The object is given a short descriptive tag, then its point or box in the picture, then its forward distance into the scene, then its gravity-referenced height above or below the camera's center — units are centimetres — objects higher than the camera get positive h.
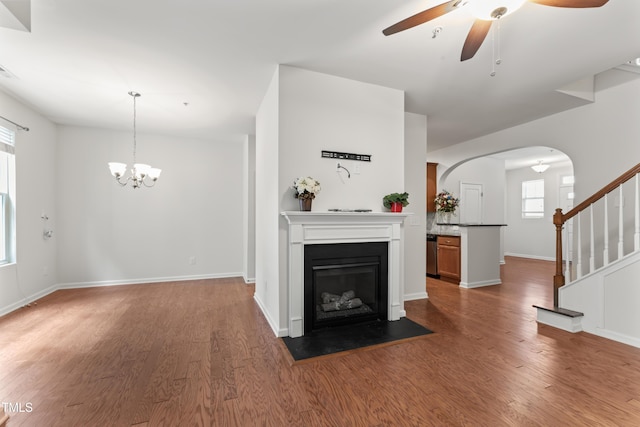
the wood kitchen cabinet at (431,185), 673 +69
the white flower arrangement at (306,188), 279 +25
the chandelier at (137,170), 362 +56
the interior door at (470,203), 739 +28
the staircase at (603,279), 275 -72
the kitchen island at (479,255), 501 -78
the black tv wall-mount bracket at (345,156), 309 +65
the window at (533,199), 839 +45
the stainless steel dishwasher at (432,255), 572 -89
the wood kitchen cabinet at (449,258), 520 -88
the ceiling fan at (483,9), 169 +130
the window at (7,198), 360 +17
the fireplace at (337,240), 286 -31
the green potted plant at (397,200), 326 +15
